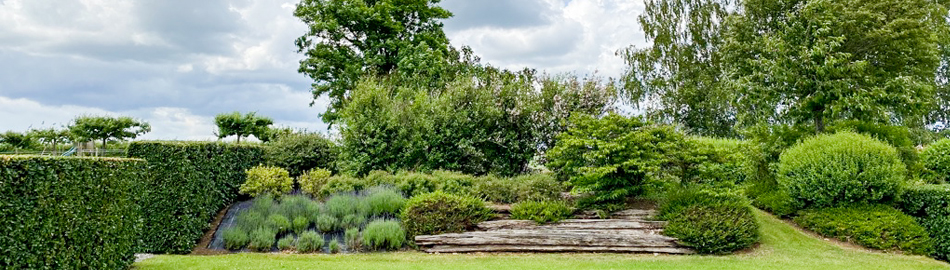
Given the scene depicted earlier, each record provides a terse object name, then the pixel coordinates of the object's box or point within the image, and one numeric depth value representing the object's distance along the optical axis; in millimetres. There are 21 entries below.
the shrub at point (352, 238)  12109
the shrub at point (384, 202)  13328
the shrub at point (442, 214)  12172
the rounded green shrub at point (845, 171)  12414
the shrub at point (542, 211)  12250
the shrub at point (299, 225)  12820
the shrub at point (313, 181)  15125
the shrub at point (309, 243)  11938
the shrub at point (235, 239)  12203
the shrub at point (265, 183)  14453
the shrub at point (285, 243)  12133
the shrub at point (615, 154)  12281
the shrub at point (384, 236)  11906
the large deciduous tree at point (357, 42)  26094
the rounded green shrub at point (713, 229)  11547
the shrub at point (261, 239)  12078
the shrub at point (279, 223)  12797
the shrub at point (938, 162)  15740
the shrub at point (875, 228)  11992
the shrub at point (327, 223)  12789
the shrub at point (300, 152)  17094
